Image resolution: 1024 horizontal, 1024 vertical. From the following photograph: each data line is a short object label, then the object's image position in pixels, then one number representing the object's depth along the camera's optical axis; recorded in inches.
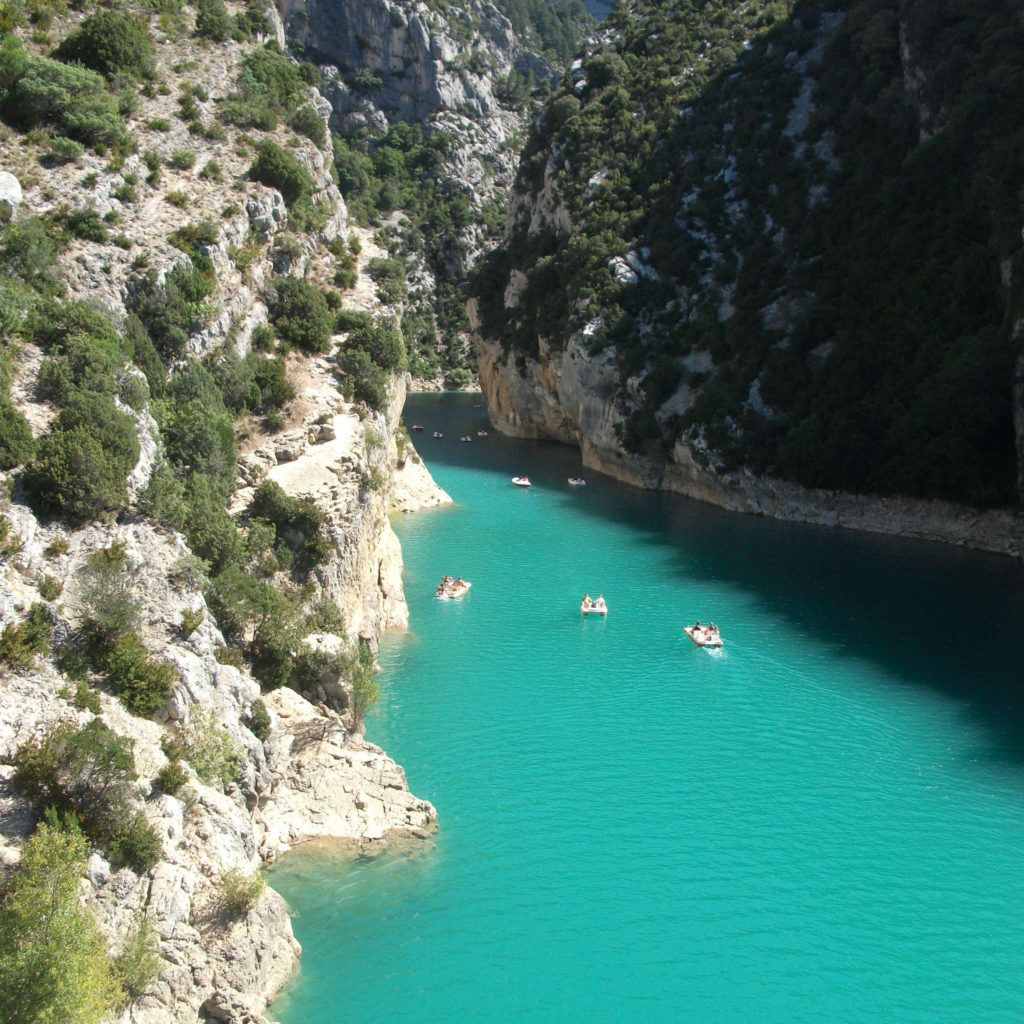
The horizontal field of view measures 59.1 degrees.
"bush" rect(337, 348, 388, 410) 1235.9
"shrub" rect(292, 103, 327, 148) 1546.5
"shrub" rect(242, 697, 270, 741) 751.7
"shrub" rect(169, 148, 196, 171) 1290.6
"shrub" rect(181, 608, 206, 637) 726.5
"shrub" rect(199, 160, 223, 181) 1306.6
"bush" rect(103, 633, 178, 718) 646.5
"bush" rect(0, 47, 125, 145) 1217.4
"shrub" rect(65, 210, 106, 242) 1090.1
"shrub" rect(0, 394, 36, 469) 717.3
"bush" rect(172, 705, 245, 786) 658.8
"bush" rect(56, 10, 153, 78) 1378.0
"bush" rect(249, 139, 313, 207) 1347.2
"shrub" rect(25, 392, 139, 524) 719.1
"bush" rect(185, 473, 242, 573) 874.1
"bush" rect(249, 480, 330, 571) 993.5
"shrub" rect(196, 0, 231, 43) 1612.9
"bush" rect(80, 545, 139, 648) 654.5
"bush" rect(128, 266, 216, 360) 1063.0
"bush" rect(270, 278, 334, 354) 1254.9
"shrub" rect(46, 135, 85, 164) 1165.7
